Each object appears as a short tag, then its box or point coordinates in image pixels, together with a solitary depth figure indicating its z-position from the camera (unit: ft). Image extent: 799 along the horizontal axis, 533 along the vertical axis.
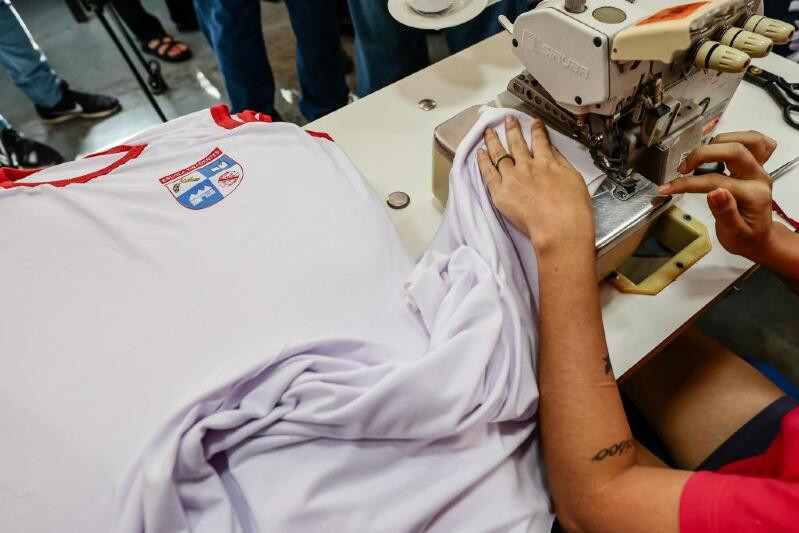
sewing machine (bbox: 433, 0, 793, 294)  2.43
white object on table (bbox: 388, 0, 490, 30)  4.05
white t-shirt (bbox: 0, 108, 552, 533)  2.09
